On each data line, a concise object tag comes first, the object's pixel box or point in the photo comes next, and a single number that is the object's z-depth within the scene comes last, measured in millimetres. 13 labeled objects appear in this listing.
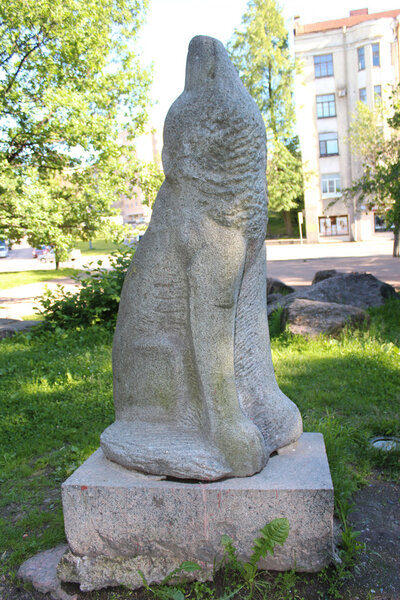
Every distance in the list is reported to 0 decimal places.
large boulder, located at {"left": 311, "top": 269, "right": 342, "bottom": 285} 10159
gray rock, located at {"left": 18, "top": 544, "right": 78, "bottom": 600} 2465
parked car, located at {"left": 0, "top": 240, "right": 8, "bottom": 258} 39331
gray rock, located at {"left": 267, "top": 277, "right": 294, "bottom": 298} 10078
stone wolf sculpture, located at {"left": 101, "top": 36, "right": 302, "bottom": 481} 2365
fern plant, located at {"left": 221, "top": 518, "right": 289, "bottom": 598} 2236
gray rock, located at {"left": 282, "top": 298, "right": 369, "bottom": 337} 6656
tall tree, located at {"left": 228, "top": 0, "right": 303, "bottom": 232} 29594
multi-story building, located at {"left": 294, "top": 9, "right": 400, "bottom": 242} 32125
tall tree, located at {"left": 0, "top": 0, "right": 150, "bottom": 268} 9297
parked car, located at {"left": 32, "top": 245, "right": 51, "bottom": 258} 34656
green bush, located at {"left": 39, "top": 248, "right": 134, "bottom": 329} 7968
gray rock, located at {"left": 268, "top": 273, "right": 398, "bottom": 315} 8312
